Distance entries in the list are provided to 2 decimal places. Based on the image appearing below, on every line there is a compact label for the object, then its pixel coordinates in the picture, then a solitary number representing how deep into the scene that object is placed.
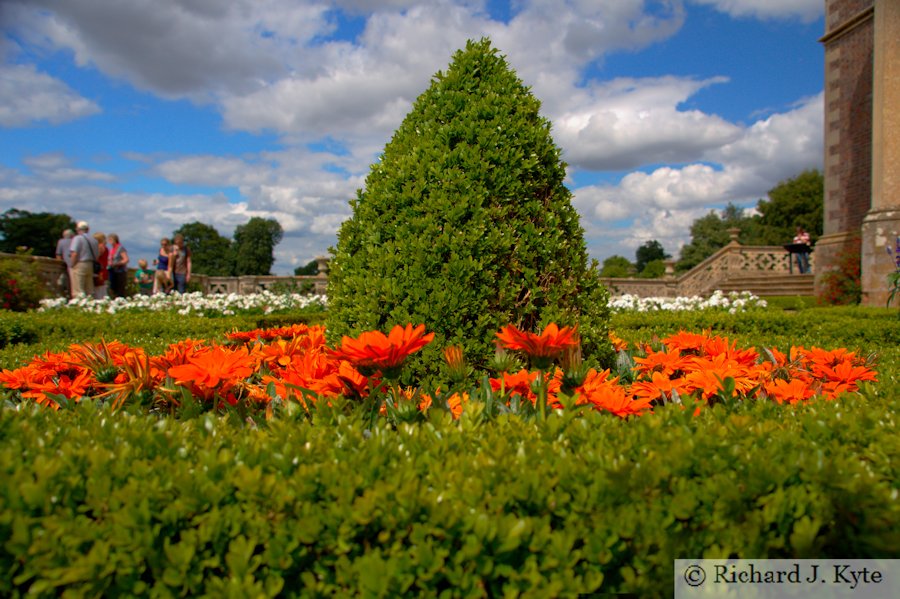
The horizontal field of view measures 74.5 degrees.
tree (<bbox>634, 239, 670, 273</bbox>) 87.56
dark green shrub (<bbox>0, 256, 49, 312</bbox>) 13.16
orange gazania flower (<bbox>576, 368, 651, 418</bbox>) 2.03
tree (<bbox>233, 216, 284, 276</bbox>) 79.88
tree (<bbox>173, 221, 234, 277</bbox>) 81.12
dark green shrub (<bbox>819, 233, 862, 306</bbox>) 14.95
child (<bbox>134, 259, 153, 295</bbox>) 18.33
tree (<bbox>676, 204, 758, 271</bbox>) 67.88
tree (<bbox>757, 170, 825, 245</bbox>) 47.78
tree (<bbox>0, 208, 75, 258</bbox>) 60.00
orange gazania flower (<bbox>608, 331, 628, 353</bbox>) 3.70
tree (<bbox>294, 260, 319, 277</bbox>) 61.77
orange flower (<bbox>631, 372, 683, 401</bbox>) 2.39
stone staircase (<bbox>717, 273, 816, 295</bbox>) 20.30
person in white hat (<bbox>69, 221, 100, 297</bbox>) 14.11
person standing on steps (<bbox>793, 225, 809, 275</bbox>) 22.20
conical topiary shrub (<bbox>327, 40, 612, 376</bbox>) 2.81
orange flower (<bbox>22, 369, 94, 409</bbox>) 2.45
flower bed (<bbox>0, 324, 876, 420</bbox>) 2.07
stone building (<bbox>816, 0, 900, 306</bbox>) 13.59
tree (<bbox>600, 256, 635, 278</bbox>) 50.56
